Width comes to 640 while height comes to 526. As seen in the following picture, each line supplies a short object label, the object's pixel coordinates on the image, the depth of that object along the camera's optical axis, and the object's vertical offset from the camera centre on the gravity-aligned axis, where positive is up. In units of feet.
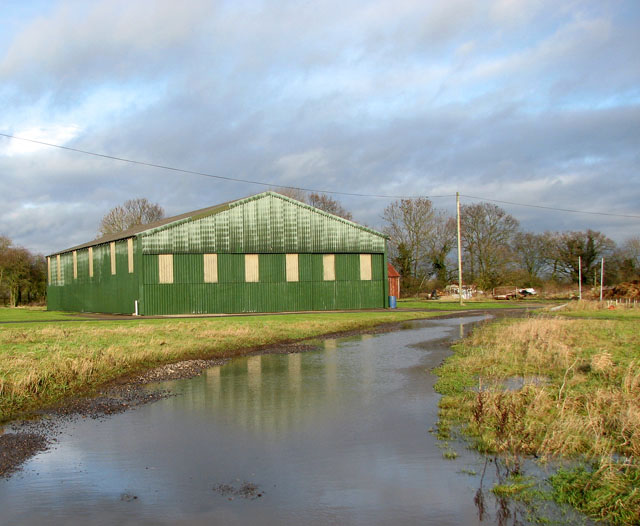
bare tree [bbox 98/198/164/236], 257.14 +28.73
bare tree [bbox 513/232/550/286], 253.85 +8.04
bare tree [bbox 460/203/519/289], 228.43 +12.52
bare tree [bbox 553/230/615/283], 239.09 +7.50
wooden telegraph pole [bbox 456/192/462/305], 169.65 +18.77
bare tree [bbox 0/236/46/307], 231.09 +4.50
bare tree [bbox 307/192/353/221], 266.16 +32.68
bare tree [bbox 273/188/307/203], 249.34 +35.69
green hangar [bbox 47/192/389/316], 131.44 +3.72
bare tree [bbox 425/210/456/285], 239.71 +11.86
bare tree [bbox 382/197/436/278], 236.84 +17.54
